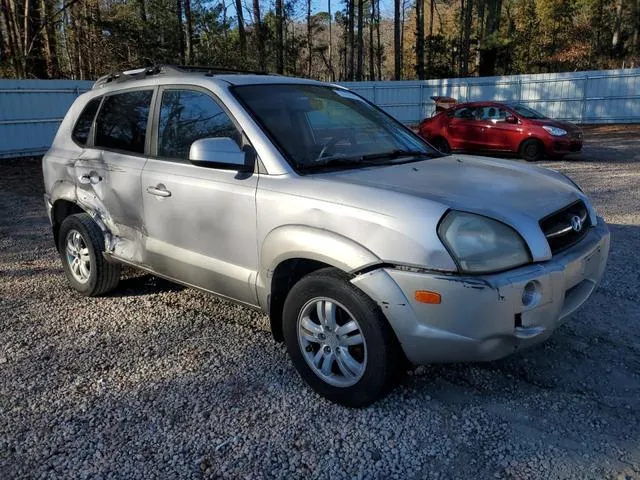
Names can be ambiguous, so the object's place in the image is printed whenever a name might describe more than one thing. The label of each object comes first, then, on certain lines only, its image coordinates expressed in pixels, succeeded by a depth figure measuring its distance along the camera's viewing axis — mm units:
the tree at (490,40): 27594
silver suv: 2549
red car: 13102
